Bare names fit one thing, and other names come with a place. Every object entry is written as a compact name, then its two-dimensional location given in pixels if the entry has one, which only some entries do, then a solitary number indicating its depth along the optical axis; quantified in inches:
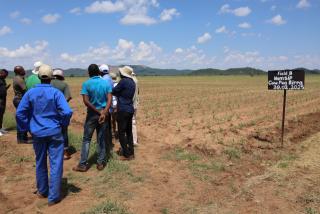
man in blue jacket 212.7
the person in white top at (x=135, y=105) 323.4
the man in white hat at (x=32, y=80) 346.5
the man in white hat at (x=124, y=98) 299.2
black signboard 365.4
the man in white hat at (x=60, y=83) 303.4
